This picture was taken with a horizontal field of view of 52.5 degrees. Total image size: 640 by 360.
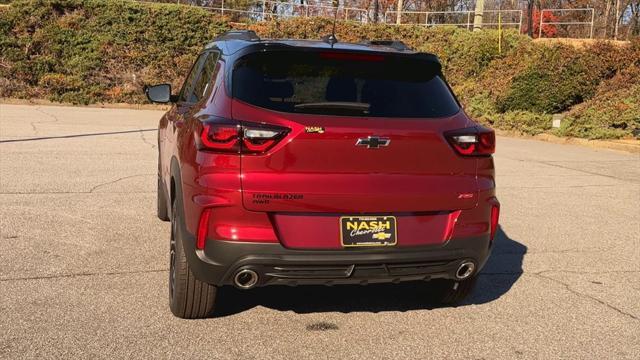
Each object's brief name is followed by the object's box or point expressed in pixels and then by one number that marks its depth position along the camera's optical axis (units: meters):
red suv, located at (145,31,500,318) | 3.51
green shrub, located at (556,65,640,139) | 17.91
